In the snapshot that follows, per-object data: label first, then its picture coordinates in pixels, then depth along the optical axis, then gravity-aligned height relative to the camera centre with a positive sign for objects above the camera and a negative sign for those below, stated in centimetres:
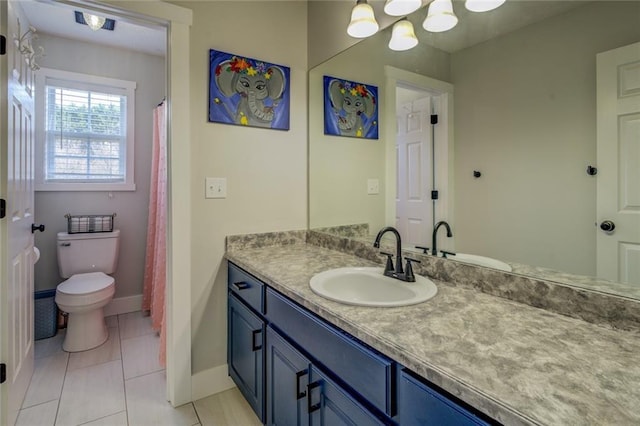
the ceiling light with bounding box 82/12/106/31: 212 +126
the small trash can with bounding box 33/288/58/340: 247 -79
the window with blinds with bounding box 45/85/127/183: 269 +68
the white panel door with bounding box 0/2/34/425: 143 -7
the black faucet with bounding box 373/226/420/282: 126 -22
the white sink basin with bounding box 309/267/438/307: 118 -28
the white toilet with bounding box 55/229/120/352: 226 -52
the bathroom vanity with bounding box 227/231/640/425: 57 -31
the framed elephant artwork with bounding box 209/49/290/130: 176 +69
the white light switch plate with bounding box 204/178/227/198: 176 +14
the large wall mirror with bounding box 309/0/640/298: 93 +28
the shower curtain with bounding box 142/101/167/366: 237 -22
